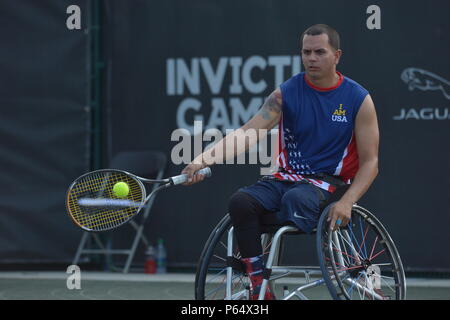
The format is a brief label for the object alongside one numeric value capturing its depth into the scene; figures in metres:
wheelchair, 8.34
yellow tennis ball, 8.59
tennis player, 8.52
